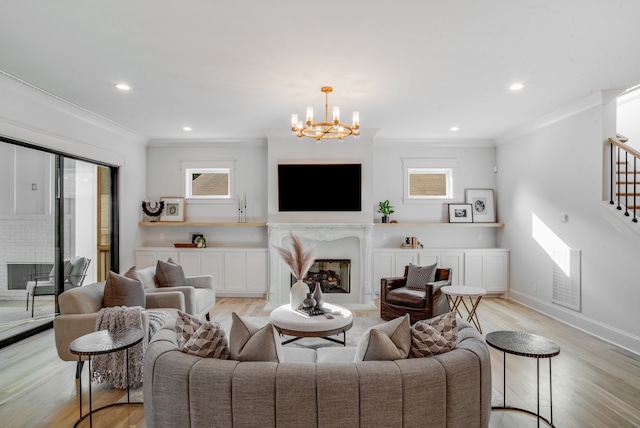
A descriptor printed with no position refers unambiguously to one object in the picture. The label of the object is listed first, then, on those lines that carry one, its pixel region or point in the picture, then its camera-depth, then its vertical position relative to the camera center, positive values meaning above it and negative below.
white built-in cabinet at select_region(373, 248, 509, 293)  5.87 -0.83
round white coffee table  3.12 -1.00
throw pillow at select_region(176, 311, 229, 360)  1.85 -0.68
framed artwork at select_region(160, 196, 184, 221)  6.15 +0.07
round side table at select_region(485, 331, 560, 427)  2.01 -0.79
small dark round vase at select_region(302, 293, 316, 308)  3.50 -0.90
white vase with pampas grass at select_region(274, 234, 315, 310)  3.67 -0.54
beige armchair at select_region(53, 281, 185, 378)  2.79 -0.84
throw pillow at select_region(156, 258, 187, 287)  4.07 -0.72
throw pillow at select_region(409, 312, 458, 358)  1.86 -0.66
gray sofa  1.62 -0.85
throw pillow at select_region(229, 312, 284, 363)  1.81 -0.69
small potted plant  5.99 +0.06
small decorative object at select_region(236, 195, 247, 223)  6.19 +0.09
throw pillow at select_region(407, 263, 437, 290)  4.47 -0.81
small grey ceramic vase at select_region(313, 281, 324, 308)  3.52 -0.85
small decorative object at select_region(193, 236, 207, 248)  6.02 -0.50
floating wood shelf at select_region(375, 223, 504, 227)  5.91 -0.20
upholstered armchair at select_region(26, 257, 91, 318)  3.99 -0.81
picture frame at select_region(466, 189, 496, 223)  6.20 +0.18
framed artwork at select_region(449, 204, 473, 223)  6.15 +0.01
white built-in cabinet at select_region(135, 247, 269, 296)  5.88 -0.88
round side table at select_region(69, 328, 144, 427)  2.08 -0.81
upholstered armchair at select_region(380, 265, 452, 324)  4.14 -1.01
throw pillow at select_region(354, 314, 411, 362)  1.80 -0.68
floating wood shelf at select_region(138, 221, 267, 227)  5.91 -0.19
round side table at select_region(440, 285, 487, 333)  3.87 -0.88
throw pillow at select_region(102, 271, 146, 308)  3.06 -0.70
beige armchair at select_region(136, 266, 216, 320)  3.85 -0.91
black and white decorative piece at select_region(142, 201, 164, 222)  6.06 +0.06
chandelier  3.14 +0.84
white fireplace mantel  5.53 -0.60
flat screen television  5.62 +0.44
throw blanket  2.73 -1.15
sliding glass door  3.71 -0.24
